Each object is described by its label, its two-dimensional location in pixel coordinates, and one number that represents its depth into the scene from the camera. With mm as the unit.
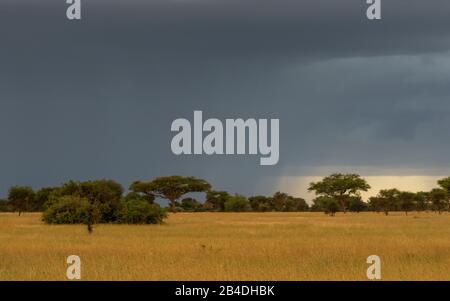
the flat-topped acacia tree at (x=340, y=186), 104875
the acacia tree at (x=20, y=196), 99250
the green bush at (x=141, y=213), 51188
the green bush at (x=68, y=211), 50000
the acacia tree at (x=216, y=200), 128625
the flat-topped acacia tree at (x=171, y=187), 96625
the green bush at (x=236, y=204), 121212
